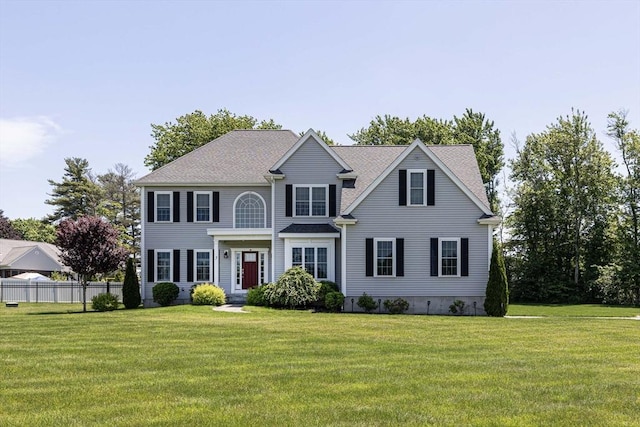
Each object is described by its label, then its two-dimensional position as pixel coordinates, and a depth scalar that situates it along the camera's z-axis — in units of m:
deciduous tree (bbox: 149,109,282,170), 51.72
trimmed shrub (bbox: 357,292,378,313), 29.27
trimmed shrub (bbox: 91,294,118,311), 31.42
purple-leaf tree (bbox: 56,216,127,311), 31.45
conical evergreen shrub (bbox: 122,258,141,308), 32.38
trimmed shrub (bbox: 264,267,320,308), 28.59
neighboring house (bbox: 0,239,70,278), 60.35
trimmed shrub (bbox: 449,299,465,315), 29.55
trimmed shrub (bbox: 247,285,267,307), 29.52
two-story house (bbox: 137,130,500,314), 29.78
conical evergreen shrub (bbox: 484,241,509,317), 28.55
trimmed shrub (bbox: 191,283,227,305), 30.23
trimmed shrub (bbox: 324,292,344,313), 28.77
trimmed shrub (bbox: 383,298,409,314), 29.34
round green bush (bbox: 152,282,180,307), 32.12
